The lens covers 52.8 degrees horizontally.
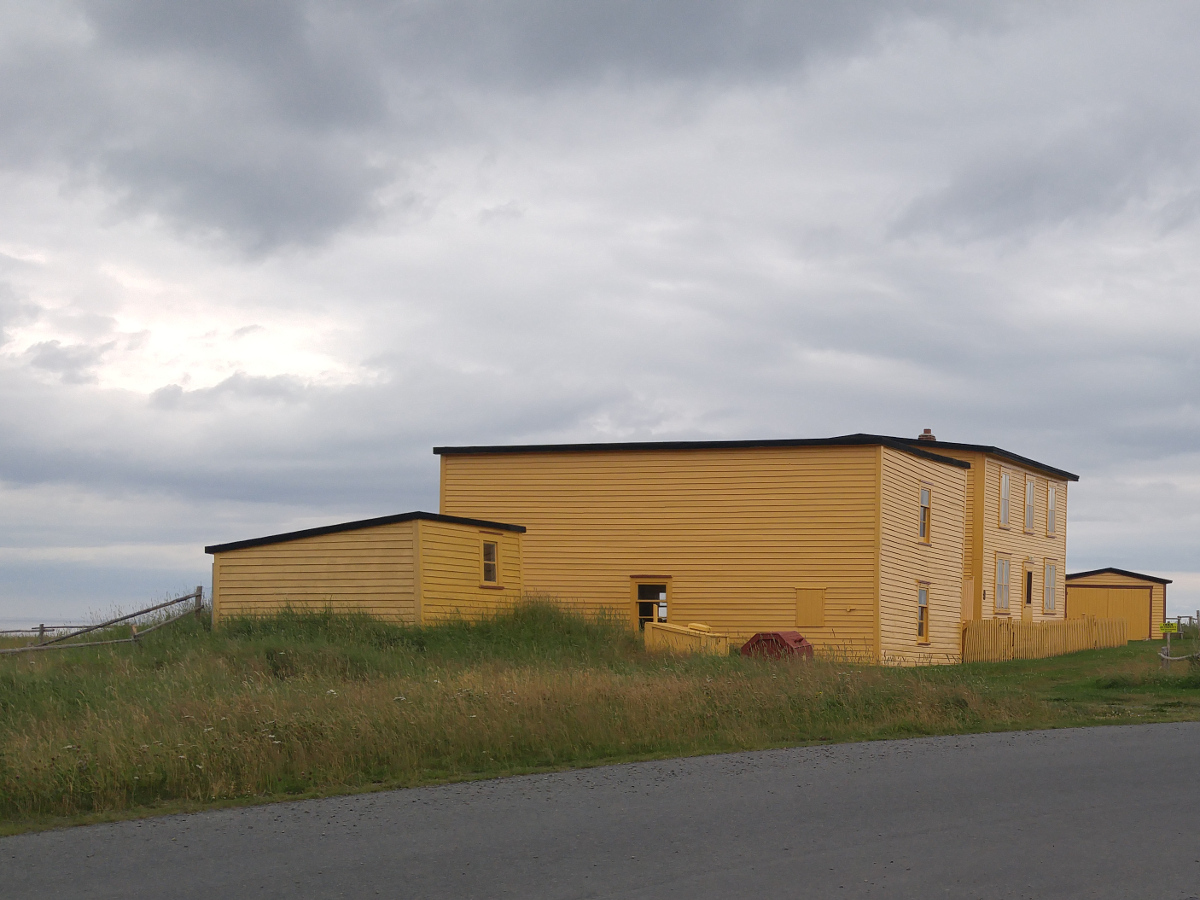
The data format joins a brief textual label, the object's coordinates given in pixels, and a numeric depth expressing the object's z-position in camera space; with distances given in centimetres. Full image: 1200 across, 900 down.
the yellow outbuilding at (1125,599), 5816
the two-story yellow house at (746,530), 3312
